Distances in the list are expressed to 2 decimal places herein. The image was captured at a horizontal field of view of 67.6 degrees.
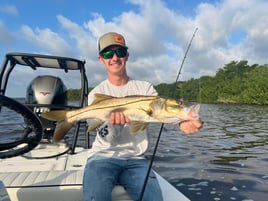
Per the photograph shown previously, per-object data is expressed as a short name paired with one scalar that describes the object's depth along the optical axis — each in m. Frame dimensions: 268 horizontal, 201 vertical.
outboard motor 3.56
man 1.84
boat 1.44
